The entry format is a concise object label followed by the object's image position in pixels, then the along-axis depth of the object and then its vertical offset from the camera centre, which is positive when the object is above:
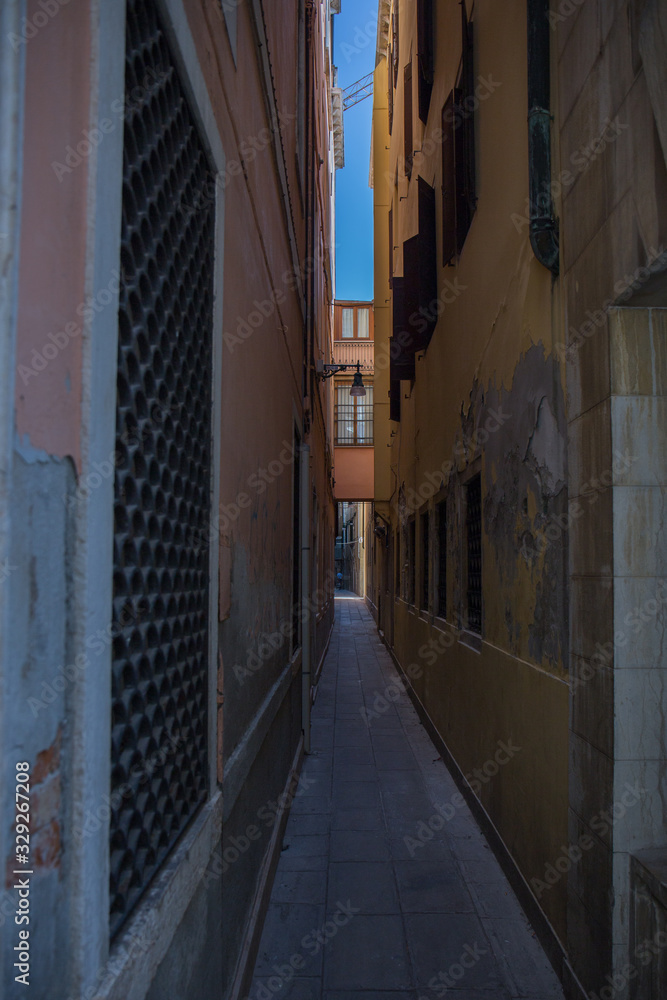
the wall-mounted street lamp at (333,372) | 11.07 +2.94
